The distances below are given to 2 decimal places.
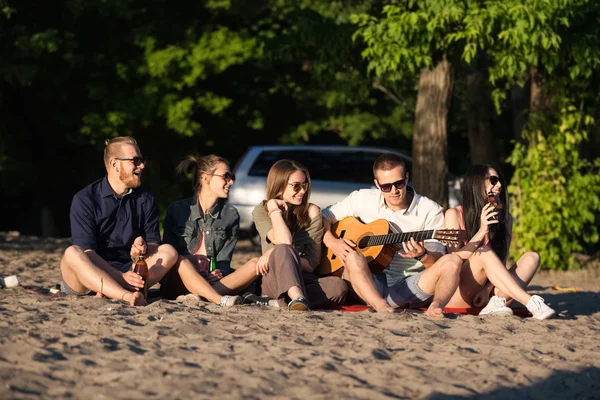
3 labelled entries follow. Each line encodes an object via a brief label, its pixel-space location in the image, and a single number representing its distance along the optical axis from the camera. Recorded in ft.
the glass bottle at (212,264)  25.81
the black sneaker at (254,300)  24.80
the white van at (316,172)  52.54
